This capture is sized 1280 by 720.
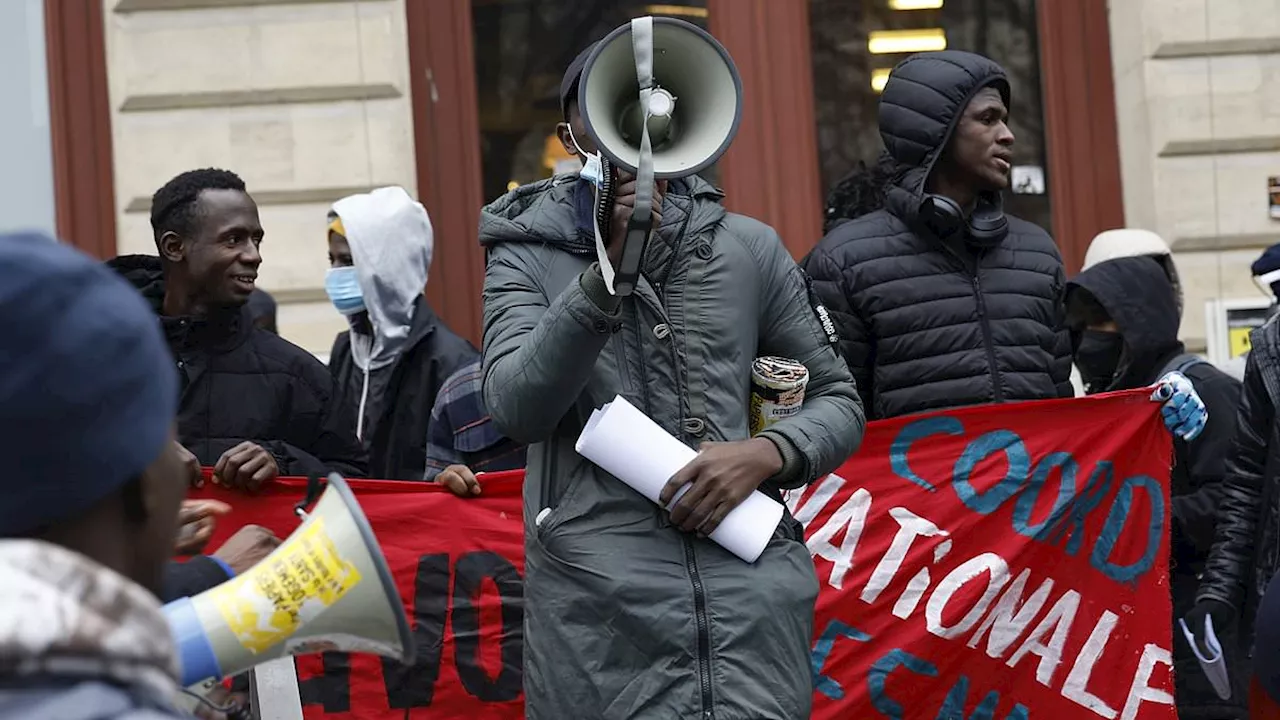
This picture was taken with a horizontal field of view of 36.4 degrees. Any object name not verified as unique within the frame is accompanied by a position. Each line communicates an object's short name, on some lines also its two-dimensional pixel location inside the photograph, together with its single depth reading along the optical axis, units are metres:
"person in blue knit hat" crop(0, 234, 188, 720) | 1.57
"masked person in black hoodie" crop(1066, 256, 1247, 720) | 5.98
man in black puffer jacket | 5.50
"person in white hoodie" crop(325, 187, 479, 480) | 6.04
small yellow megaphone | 2.41
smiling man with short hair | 5.26
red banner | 5.46
